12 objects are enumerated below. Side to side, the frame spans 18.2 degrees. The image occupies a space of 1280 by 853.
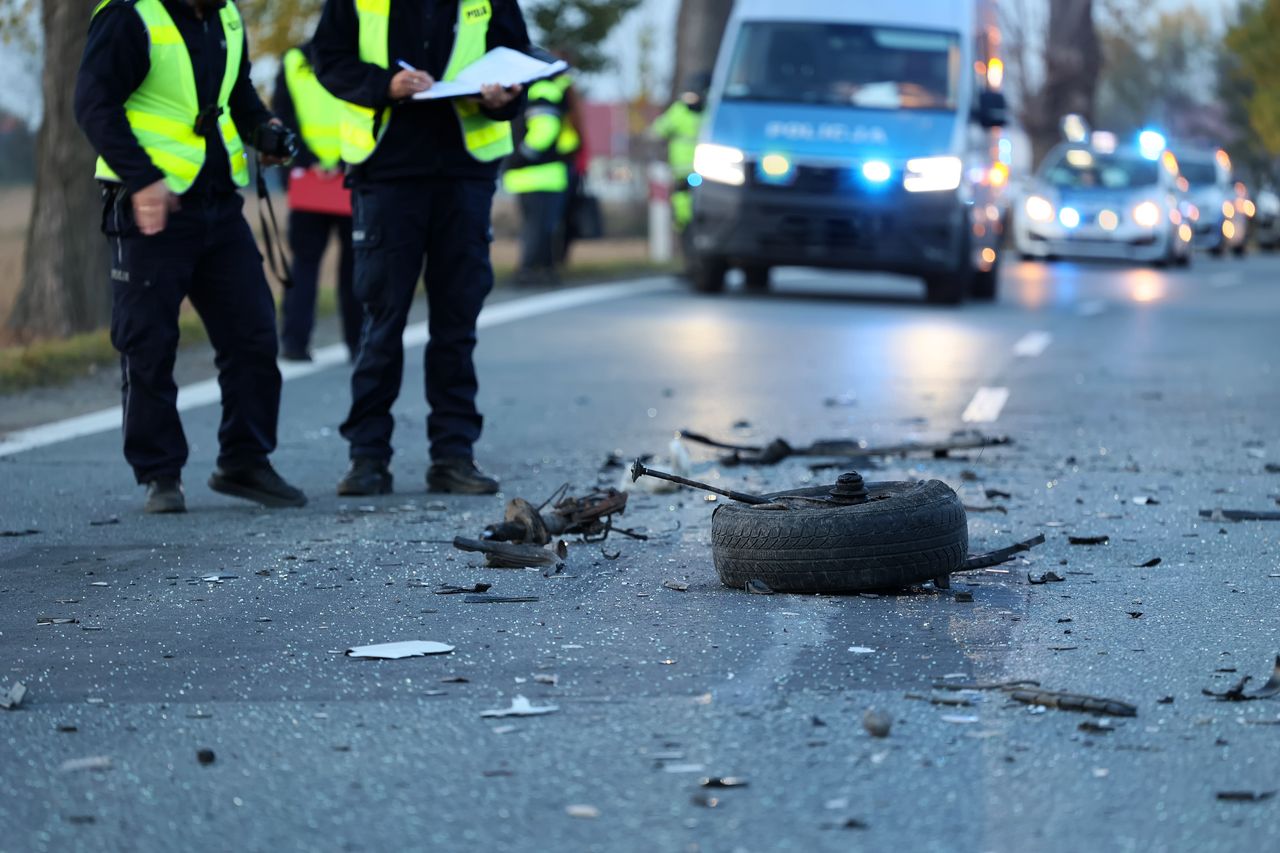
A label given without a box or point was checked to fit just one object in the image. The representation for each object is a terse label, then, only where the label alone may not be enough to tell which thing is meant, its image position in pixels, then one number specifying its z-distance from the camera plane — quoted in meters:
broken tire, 9.31
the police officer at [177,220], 11.88
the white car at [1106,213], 46.47
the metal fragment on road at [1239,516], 11.82
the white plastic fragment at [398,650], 8.30
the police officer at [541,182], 30.64
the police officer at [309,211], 19.50
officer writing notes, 12.77
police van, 29.92
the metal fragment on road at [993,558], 9.89
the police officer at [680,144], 36.66
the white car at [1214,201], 57.11
